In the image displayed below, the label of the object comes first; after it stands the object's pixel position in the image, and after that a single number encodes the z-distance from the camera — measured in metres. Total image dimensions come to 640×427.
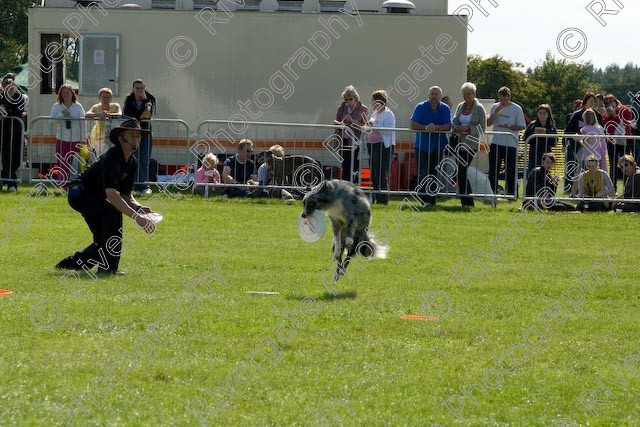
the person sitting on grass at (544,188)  19.92
